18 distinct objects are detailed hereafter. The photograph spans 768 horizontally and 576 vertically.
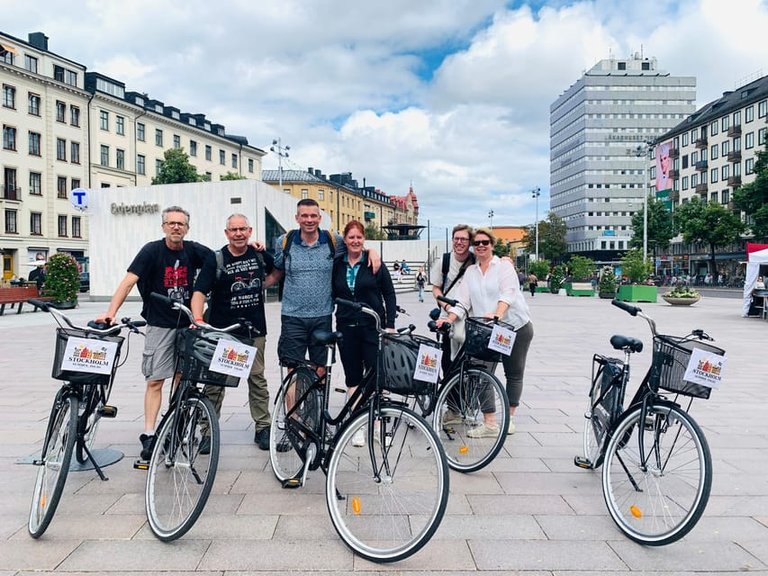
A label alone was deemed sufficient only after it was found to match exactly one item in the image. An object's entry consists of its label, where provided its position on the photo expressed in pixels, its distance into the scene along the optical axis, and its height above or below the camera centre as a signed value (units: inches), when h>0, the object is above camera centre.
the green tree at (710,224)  2332.7 +148.8
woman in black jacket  191.8 -10.8
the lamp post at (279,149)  1921.3 +340.4
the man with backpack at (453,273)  207.0 -3.7
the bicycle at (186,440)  133.0 -39.1
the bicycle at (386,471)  121.6 -42.6
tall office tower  4200.3 +889.5
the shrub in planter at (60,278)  819.4 -24.4
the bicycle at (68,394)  134.6 -31.1
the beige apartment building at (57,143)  1849.2 +385.2
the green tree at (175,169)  1914.4 +278.4
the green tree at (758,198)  1959.9 +213.6
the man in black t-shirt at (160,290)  183.3 -8.8
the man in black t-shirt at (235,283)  185.6 -6.6
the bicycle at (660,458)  127.3 -41.6
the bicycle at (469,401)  179.0 -40.5
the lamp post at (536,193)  3307.1 +366.2
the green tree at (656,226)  2689.5 +162.8
